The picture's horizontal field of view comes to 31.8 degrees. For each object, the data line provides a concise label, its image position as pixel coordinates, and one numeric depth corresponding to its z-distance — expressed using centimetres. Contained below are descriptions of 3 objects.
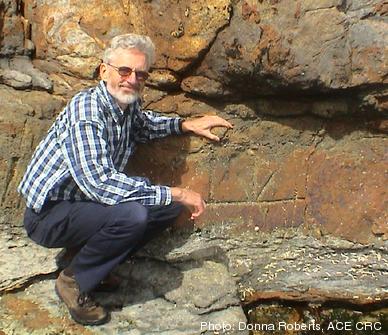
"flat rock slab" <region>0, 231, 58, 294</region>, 327
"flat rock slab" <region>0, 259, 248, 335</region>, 311
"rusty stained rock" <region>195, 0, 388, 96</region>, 316
